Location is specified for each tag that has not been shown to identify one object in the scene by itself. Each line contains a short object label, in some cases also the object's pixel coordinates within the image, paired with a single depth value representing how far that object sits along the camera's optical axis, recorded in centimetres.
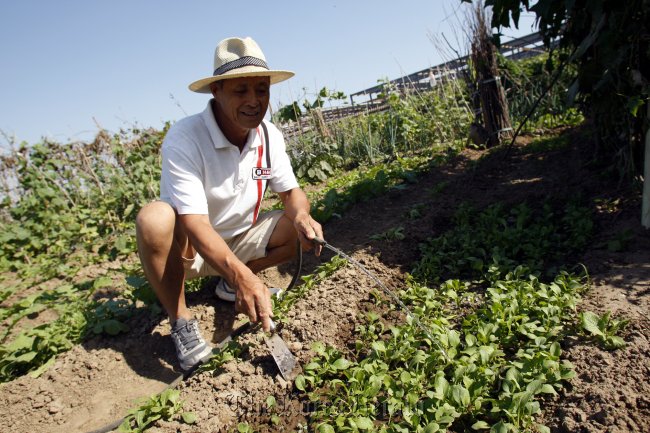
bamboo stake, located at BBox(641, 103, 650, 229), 271
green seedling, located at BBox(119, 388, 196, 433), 206
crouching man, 244
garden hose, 220
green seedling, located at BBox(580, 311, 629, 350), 197
